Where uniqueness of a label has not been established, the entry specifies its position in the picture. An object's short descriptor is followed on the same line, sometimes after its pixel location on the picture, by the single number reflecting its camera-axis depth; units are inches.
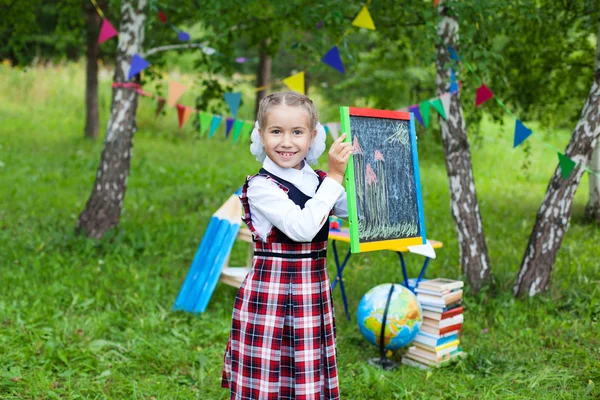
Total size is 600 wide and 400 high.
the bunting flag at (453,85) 210.1
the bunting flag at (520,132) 210.5
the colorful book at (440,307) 169.6
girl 98.5
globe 163.9
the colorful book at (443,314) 169.5
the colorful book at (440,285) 171.3
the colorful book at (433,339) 168.2
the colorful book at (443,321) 169.3
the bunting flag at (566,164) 191.2
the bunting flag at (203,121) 253.9
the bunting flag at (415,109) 229.3
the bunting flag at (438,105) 208.7
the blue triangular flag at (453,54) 208.7
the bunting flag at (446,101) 209.0
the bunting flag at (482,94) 217.2
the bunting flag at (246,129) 254.6
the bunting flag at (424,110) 214.8
